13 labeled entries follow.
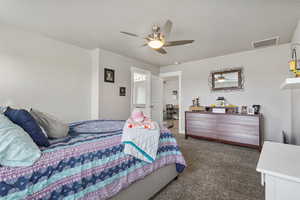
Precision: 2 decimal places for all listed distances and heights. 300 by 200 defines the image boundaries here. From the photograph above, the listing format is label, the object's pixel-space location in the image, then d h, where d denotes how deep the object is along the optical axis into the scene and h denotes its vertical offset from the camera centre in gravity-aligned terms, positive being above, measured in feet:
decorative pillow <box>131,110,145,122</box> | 5.72 -0.54
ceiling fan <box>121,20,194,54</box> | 7.14 +3.41
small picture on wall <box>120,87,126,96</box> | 13.34 +1.21
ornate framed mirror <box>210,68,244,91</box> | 12.45 +2.28
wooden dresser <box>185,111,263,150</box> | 10.22 -2.05
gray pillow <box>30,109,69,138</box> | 4.55 -0.73
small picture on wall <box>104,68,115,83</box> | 12.01 +2.52
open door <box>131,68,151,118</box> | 14.94 +1.40
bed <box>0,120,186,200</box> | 2.67 -1.68
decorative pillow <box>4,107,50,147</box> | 3.52 -0.54
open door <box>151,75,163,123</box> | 16.17 +0.53
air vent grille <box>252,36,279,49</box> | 9.67 +4.57
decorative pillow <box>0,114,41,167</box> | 2.69 -0.92
